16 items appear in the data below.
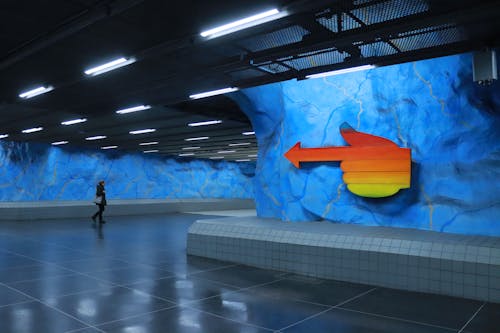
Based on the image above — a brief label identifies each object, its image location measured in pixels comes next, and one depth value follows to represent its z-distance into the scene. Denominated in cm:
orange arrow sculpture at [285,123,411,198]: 675
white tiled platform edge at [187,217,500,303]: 491
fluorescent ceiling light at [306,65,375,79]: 490
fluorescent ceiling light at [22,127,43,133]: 1319
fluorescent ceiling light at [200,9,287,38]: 364
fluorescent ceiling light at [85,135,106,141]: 1547
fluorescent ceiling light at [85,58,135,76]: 524
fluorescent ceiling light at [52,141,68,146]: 1811
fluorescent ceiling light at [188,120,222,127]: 1127
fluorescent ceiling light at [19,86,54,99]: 691
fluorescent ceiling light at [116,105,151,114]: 826
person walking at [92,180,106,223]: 1386
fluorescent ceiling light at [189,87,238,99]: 634
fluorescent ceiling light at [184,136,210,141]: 1502
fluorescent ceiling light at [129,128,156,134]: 1317
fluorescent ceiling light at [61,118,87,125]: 1060
